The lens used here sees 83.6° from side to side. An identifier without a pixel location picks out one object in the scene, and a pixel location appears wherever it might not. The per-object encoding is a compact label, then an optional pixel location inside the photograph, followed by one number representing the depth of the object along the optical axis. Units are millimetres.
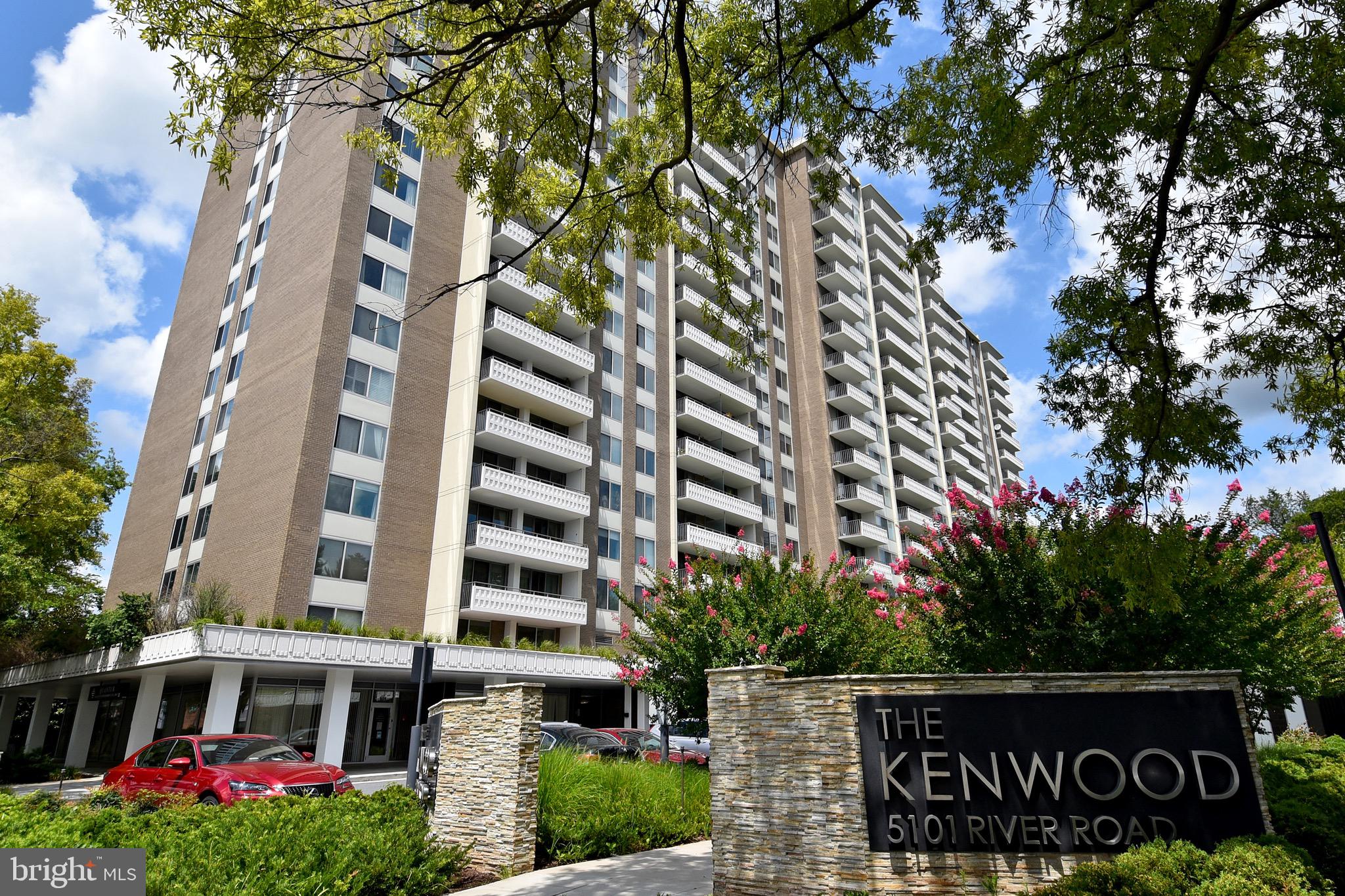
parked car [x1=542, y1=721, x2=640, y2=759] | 19484
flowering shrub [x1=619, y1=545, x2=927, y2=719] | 13719
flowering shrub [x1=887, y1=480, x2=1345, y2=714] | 8859
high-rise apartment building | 28297
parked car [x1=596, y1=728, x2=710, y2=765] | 20219
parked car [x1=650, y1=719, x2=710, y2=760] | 15328
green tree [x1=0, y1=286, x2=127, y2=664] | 25844
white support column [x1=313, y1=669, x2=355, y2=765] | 24016
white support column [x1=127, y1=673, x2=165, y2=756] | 25297
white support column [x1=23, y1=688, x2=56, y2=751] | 36219
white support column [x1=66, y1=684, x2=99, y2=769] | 32656
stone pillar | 10344
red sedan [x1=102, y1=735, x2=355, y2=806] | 12039
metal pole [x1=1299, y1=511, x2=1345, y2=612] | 10453
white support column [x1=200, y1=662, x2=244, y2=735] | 22422
